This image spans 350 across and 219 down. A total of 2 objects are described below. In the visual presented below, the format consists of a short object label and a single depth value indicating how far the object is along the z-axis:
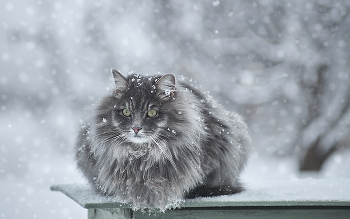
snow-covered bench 2.35
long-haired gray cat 2.34
